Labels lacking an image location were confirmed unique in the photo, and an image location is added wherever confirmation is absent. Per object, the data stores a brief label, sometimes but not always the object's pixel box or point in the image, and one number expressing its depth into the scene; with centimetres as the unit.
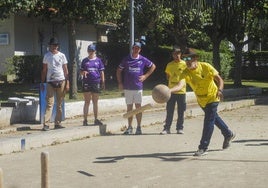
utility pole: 1588
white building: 2381
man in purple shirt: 1083
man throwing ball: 864
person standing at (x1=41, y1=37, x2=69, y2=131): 1066
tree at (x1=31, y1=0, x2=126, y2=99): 1465
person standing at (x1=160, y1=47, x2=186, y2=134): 1098
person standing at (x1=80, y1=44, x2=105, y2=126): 1106
